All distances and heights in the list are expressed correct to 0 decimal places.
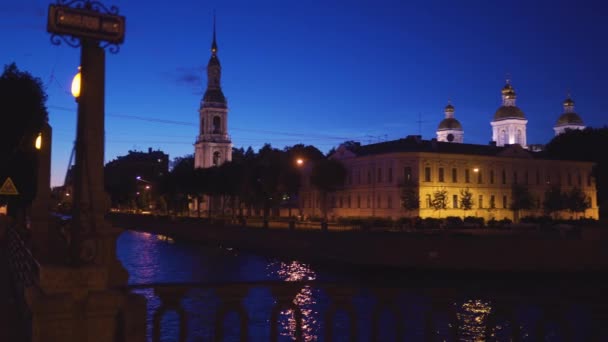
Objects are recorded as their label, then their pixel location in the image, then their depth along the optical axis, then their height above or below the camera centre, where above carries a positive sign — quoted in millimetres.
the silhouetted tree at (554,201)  76062 +1787
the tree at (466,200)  71062 +1735
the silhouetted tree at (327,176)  75562 +4803
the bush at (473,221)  62219 -665
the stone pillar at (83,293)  6906 -960
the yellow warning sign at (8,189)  22312 +873
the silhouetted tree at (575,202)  76688 +1681
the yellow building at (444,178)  71000 +4724
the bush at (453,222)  58644 -750
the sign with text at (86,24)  7344 +2355
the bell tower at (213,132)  127125 +17359
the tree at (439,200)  69188 +1620
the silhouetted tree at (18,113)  36062 +6030
